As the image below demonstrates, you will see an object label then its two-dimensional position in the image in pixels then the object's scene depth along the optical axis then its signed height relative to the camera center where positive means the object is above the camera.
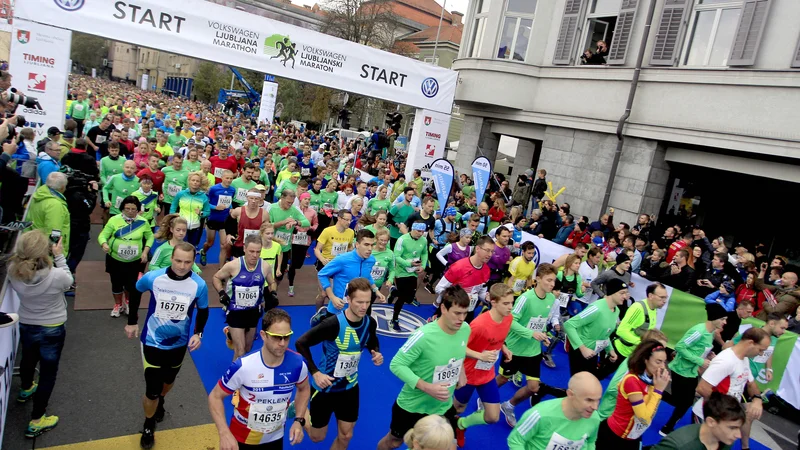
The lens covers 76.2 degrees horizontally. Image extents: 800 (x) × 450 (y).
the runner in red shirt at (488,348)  4.80 -1.70
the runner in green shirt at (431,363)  4.06 -1.64
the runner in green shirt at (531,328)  5.69 -1.68
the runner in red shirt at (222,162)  11.24 -0.99
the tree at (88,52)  88.00 +7.07
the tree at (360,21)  33.75 +8.01
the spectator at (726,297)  7.70 -1.27
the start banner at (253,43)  10.40 +1.73
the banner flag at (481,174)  12.40 -0.19
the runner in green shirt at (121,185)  7.85 -1.31
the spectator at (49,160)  7.08 -1.05
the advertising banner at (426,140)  14.31 +0.43
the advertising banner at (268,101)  26.38 +1.28
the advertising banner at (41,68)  10.07 +0.29
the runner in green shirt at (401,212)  10.06 -1.19
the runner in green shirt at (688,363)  5.79 -1.78
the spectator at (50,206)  5.88 -1.37
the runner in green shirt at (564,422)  3.33 -1.59
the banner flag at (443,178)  11.91 -0.46
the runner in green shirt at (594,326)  5.54 -1.50
